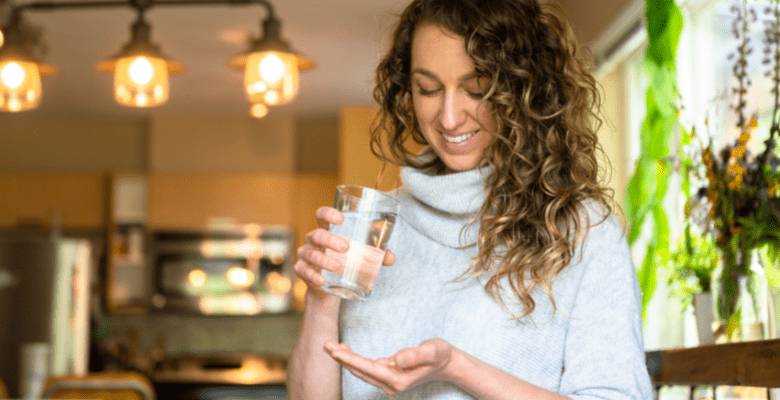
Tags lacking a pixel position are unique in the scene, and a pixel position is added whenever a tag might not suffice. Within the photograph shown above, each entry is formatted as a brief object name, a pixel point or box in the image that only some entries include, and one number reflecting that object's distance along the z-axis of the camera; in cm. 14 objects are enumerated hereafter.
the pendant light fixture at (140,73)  335
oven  691
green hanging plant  235
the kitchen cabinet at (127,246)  704
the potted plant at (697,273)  222
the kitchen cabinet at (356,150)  452
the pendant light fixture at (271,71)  337
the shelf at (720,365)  135
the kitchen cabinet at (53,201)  719
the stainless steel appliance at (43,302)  548
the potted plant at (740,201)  201
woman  123
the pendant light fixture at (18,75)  335
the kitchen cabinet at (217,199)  705
